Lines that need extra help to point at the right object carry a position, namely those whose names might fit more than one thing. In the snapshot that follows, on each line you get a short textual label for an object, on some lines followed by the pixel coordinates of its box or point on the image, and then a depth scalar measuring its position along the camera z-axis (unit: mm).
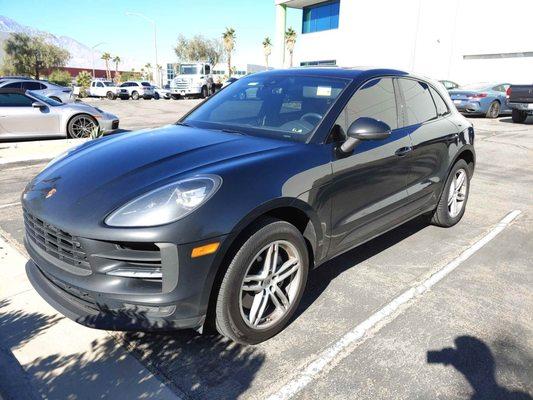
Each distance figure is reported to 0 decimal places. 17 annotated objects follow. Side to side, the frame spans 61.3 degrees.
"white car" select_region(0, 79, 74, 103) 17297
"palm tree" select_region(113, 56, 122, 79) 88875
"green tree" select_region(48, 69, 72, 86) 53266
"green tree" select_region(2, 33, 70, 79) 60594
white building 25984
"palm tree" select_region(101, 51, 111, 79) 81312
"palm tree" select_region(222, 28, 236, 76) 56719
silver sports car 9812
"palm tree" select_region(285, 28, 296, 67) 38719
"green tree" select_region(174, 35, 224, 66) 72250
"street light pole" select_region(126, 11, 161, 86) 62556
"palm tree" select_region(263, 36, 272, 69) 54125
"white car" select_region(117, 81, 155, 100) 37906
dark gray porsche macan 2316
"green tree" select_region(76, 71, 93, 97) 51688
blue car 17828
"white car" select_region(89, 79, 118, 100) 38406
